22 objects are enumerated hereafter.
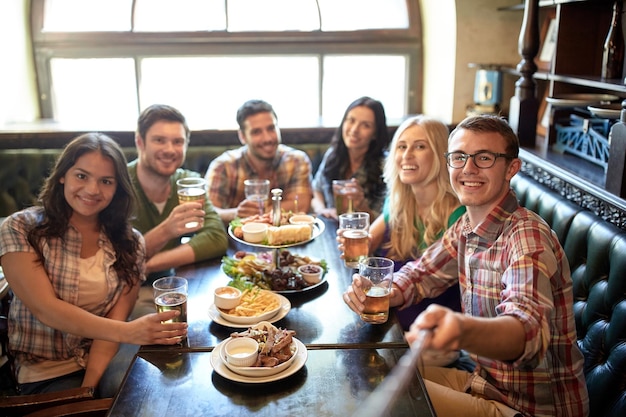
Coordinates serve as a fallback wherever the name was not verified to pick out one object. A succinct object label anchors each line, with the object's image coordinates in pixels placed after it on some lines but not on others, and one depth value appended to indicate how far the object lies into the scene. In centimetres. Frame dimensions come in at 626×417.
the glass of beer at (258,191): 266
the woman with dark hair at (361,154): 333
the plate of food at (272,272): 210
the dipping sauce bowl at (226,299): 188
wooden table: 143
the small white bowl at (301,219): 240
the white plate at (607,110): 228
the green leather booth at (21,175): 372
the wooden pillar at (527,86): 307
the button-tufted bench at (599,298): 181
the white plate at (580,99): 273
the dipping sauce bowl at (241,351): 155
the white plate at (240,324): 183
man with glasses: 156
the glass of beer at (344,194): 281
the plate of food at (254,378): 152
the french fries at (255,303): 188
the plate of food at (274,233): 214
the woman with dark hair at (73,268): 192
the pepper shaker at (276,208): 221
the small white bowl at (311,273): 216
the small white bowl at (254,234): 219
